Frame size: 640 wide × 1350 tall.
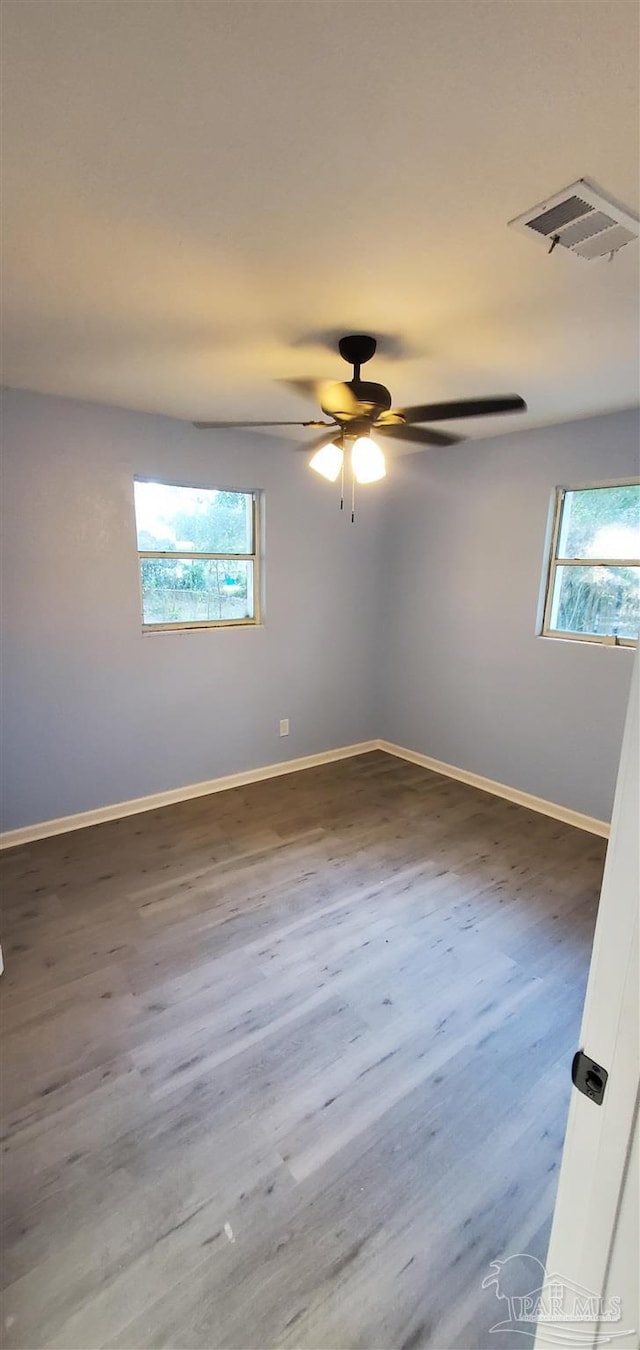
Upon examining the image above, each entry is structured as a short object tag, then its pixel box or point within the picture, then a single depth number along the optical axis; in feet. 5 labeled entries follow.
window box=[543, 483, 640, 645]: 10.23
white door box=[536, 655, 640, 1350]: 2.09
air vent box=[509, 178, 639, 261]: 4.15
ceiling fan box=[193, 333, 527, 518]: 6.56
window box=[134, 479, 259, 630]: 10.97
